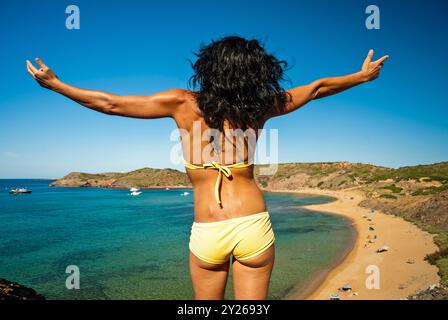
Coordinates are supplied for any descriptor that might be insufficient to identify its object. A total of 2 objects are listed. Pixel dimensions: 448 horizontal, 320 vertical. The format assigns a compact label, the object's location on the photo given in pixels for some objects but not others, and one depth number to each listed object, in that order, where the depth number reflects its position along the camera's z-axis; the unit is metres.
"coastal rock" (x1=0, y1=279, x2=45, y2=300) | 9.02
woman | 2.24
